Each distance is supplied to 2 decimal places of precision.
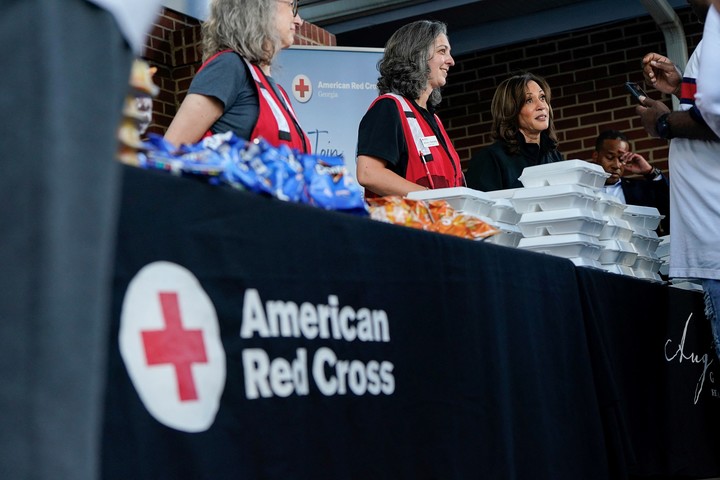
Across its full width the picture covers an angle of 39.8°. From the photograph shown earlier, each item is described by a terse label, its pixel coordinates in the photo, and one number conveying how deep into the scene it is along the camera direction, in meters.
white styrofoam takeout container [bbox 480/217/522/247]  2.86
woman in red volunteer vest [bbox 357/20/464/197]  3.36
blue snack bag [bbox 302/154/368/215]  1.89
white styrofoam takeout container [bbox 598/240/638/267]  3.29
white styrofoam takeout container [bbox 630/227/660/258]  3.54
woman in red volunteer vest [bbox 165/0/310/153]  2.63
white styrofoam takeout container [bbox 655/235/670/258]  4.11
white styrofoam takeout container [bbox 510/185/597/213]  3.16
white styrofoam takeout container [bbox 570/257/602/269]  3.07
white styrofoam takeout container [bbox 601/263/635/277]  3.29
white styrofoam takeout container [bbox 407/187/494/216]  2.74
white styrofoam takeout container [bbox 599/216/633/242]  3.35
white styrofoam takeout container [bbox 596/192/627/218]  3.34
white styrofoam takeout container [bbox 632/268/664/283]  3.49
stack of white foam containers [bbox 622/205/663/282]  3.53
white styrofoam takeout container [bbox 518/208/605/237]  3.10
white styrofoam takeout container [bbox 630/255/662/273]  3.52
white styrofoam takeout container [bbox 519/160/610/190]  3.23
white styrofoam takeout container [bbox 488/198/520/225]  2.95
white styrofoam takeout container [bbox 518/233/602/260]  3.06
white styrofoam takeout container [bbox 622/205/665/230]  3.64
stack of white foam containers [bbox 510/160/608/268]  3.09
